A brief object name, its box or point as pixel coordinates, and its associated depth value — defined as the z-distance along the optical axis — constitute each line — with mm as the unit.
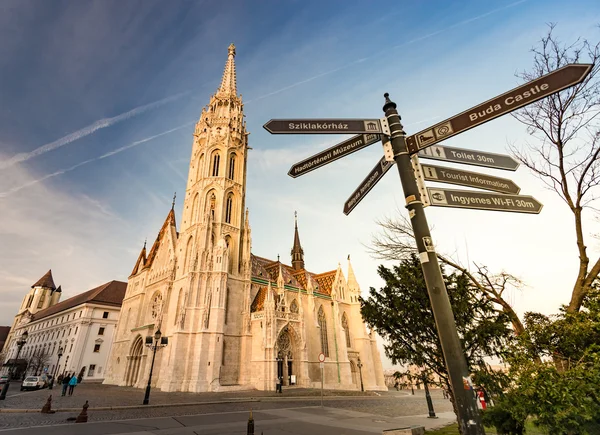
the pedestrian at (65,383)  20462
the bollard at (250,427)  5565
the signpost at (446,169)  2699
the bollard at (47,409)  12022
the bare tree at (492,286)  7289
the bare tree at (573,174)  6480
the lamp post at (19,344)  17011
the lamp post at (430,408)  12347
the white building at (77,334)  48812
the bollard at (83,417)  9930
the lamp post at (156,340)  17875
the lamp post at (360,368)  35688
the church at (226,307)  26812
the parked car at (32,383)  27105
